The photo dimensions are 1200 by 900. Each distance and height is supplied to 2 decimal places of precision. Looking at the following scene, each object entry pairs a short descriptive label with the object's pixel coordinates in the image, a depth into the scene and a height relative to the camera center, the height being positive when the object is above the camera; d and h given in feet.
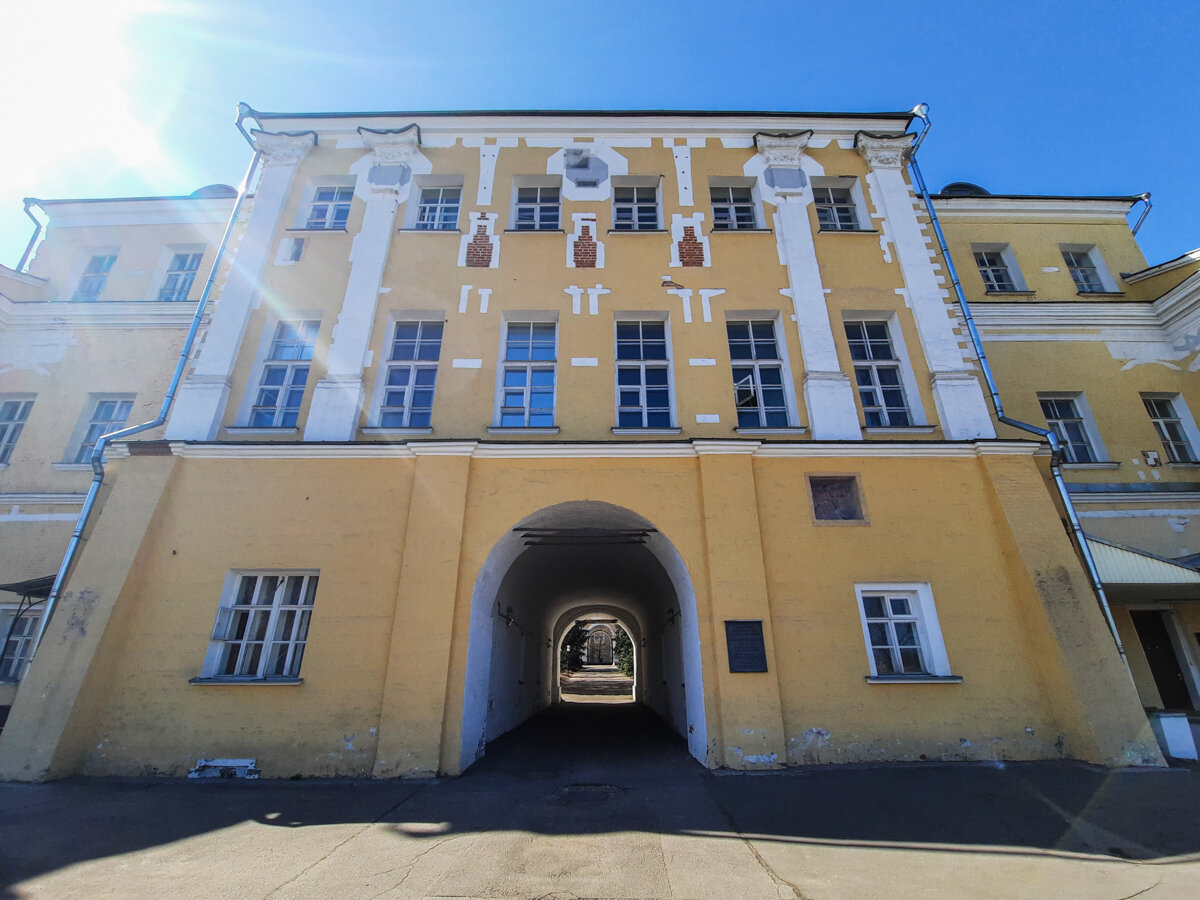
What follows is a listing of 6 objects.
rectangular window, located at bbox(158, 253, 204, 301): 40.04 +27.55
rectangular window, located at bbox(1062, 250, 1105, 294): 40.27 +27.70
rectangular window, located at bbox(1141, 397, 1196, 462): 34.35 +14.31
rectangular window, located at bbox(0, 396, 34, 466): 34.47 +15.21
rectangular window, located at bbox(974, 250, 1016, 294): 40.06 +27.48
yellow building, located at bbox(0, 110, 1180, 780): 21.88 +9.16
